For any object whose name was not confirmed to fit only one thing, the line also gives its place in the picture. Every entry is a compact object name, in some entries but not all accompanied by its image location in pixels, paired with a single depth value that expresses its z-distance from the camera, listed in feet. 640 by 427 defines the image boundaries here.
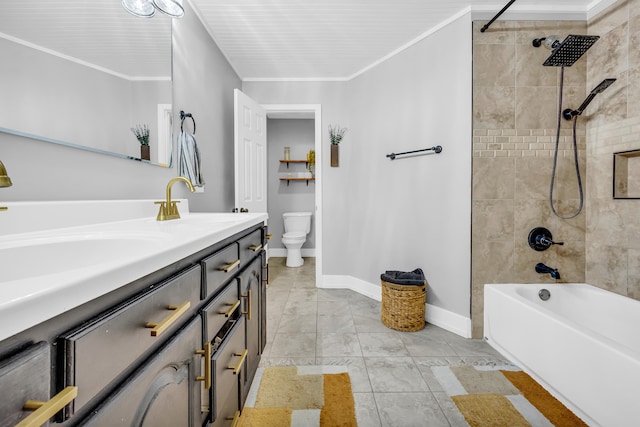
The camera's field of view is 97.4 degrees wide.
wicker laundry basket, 7.13
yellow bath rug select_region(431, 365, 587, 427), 4.32
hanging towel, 6.17
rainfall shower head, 5.30
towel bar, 7.36
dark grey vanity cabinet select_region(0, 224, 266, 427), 1.09
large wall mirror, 3.03
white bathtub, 3.23
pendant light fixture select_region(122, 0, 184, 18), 4.61
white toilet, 13.39
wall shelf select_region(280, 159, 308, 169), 14.87
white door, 8.53
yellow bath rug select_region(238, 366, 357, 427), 4.35
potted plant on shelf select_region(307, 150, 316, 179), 14.82
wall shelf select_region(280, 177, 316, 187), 14.96
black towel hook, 6.19
